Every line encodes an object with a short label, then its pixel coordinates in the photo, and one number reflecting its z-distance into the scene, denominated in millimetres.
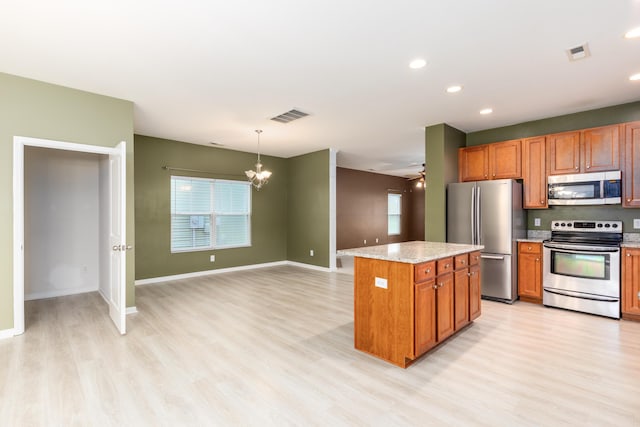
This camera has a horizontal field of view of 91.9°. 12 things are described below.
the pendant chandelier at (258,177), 5414
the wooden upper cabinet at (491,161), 4723
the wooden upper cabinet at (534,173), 4500
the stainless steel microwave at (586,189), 3941
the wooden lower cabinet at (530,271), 4332
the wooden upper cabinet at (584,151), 3980
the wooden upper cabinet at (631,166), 3814
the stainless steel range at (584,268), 3729
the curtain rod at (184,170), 5943
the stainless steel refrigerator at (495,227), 4367
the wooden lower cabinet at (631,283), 3617
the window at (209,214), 6156
